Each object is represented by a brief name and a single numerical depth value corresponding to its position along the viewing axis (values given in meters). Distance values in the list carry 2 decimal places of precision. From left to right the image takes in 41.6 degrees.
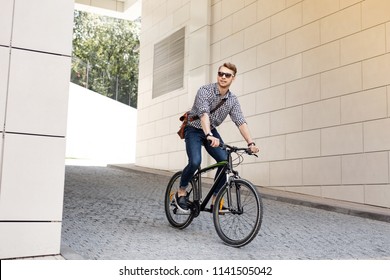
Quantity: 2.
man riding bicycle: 5.48
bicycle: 4.98
